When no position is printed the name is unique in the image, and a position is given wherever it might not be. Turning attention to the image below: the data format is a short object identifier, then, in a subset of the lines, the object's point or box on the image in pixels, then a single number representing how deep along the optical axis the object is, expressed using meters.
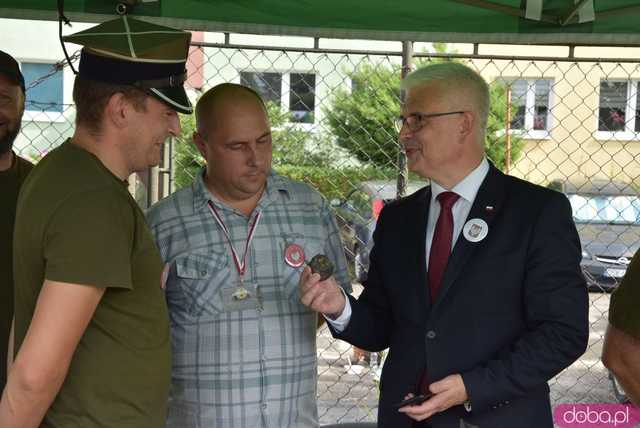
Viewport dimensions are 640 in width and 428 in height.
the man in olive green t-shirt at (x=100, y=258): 1.71
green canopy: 3.03
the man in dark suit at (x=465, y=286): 2.21
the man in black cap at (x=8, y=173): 2.57
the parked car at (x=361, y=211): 5.77
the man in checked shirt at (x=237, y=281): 2.48
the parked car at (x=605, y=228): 6.93
